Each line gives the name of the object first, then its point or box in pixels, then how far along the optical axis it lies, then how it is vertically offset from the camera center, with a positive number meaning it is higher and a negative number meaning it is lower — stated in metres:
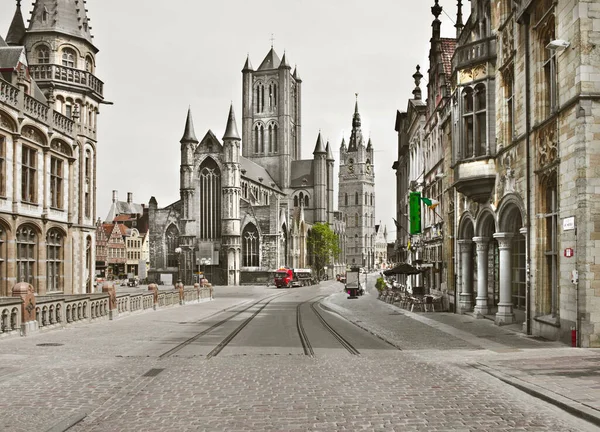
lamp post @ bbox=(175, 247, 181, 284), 89.56 -2.64
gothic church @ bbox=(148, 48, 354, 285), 91.38 +3.21
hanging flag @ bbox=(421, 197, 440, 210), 32.81 +2.05
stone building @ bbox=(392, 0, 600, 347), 15.34 +2.25
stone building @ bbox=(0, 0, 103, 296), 24.52 +4.02
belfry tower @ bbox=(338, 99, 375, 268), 163.75 +13.25
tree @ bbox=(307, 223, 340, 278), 118.94 +0.33
